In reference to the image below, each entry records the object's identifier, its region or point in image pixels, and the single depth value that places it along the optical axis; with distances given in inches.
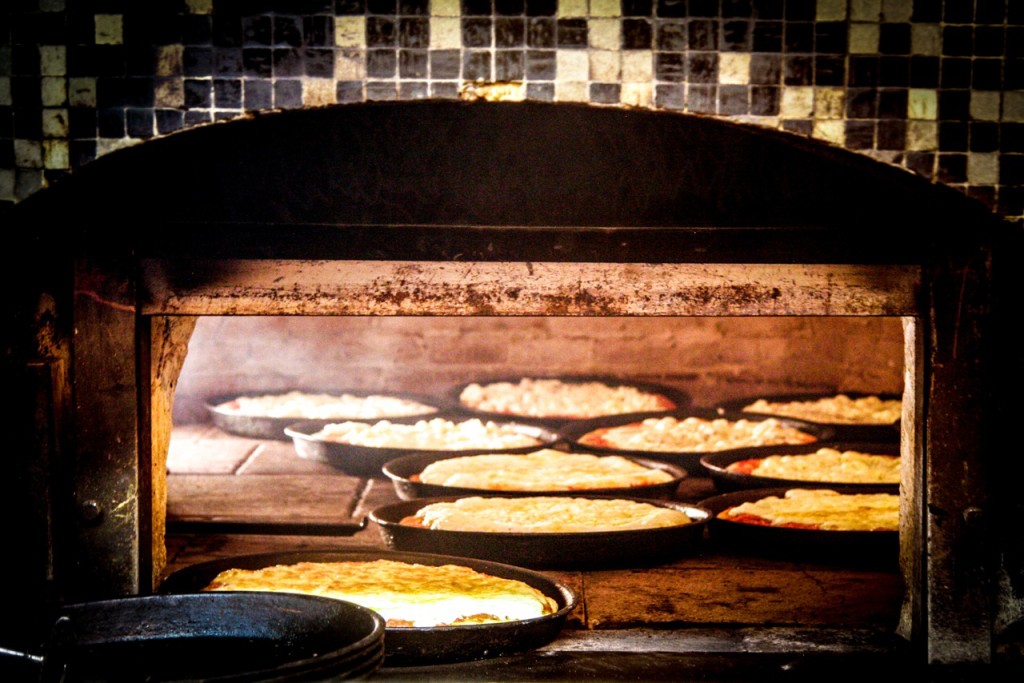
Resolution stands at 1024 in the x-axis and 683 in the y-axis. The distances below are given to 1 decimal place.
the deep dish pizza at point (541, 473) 146.1
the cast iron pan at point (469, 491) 142.7
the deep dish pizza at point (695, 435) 179.6
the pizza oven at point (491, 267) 96.6
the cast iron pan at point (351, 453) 170.2
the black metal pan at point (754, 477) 147.5
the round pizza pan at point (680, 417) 166.1
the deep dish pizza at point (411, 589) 97.9
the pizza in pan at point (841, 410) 202.4
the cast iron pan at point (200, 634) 81.3
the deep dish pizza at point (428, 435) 175.0
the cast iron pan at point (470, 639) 90.5
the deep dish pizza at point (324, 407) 205.3
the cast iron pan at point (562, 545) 119.1
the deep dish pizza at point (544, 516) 123.4
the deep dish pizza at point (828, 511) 127.8
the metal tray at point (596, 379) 200.1
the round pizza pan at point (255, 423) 201.3
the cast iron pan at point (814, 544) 122.9
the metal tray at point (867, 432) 189.5
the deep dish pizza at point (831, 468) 154.9
